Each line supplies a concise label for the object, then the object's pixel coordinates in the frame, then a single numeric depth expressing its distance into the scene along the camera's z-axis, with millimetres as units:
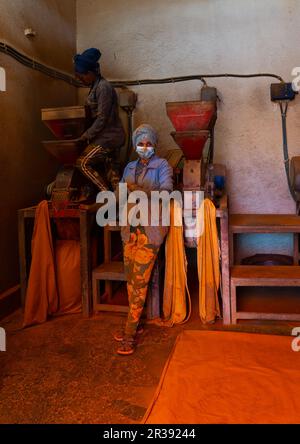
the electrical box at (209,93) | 4163
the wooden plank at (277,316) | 3045
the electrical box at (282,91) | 4074
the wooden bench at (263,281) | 3016
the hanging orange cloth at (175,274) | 3145
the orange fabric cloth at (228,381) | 1985
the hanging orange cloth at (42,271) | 3312
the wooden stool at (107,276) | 3346
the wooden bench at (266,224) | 3324
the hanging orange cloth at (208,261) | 3113
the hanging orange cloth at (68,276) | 3477
